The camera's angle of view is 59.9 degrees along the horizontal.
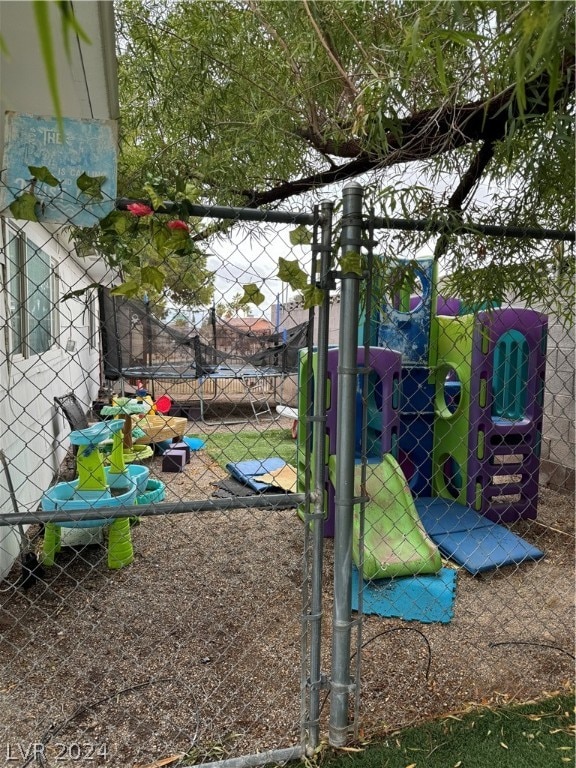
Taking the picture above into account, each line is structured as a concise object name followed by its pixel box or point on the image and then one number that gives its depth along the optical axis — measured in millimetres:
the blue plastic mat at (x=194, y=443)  6113
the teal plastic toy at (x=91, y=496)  2633
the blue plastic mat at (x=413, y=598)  2424
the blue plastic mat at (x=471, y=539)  2887
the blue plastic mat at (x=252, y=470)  4410
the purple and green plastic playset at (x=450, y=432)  2971
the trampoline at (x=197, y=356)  5195
